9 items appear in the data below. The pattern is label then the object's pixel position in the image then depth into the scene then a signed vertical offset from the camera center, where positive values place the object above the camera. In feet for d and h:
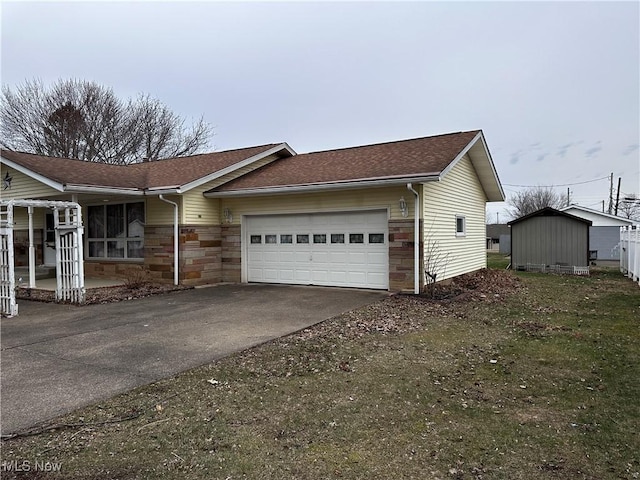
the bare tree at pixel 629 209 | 135.85 +7.20
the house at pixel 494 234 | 147.30 -1.22
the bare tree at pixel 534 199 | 172.04 +13.03
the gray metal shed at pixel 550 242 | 52.65 -1.56
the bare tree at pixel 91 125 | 82.43 +23.40
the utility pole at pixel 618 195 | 135.54 +11.41
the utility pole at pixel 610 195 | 141.08 +11.84
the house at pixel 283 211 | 34.01 +2.04
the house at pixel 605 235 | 83.35 -1.06
